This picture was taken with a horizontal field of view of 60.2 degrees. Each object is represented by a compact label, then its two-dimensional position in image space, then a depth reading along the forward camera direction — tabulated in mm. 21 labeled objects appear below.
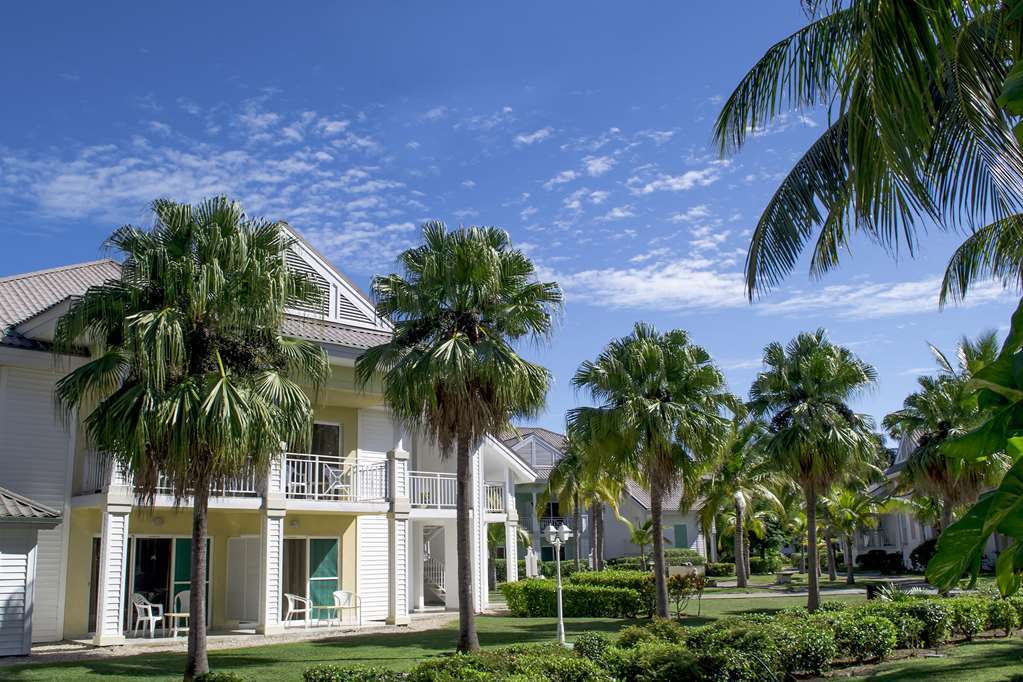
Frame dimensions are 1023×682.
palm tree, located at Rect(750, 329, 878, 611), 23828
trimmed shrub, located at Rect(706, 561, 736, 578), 47281
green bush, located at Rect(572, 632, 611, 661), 12219
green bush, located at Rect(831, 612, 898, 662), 15227
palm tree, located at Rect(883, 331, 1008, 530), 25500
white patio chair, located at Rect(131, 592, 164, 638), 18966
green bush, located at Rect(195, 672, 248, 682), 10727
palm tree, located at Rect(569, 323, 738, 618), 21719
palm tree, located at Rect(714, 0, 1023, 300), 6406
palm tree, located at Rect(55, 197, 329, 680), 12422
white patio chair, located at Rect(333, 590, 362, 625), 21875
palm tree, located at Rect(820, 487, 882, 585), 42031
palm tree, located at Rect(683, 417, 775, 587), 38562
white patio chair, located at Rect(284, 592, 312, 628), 21281
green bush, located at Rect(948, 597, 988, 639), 17953
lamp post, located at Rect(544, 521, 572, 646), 19484
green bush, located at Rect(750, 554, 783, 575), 51906
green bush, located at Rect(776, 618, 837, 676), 13859
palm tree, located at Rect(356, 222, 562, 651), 15711
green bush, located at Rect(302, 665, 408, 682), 10617
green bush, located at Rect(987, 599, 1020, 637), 18688
